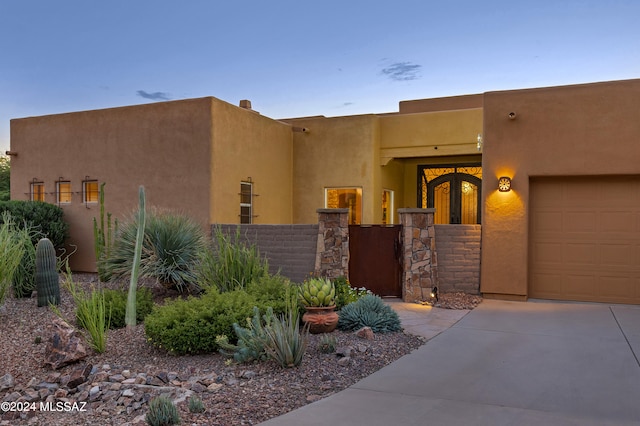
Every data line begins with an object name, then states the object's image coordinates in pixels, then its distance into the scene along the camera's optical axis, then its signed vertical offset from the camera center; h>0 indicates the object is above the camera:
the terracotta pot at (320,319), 7.21 -1.40
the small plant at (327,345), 6.29 -1.53
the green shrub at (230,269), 8.84 -0.91
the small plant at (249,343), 5.93 -1.44
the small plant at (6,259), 8.21 -0.69
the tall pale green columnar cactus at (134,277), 7.81 -0.92
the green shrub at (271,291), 7.33 -1.12
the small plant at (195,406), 4.55 -1.62
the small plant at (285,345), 5.67 -1.39
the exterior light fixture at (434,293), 10.42 -1.52
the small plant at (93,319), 6.68 -1.36
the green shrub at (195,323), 6.45 -1.33
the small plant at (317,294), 7.33 -1.08
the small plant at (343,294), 8.53 -1.29
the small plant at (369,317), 7.48 -1.43
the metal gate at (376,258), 10.85 -0.88
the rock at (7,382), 5.81 -1.84
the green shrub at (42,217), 13.43 -0.07
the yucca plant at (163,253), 10.36 -0.75
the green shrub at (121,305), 7.98 -1.39
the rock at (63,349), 6.29 -1.59
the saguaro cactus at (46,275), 8.77 -0.99
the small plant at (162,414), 4.25 -1.58
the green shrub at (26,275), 9.64 -1.10
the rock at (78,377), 5.77 -1.76
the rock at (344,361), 5.88 -1.61
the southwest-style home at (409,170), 10.32 +1.15
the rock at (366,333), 7.00 -1.55
